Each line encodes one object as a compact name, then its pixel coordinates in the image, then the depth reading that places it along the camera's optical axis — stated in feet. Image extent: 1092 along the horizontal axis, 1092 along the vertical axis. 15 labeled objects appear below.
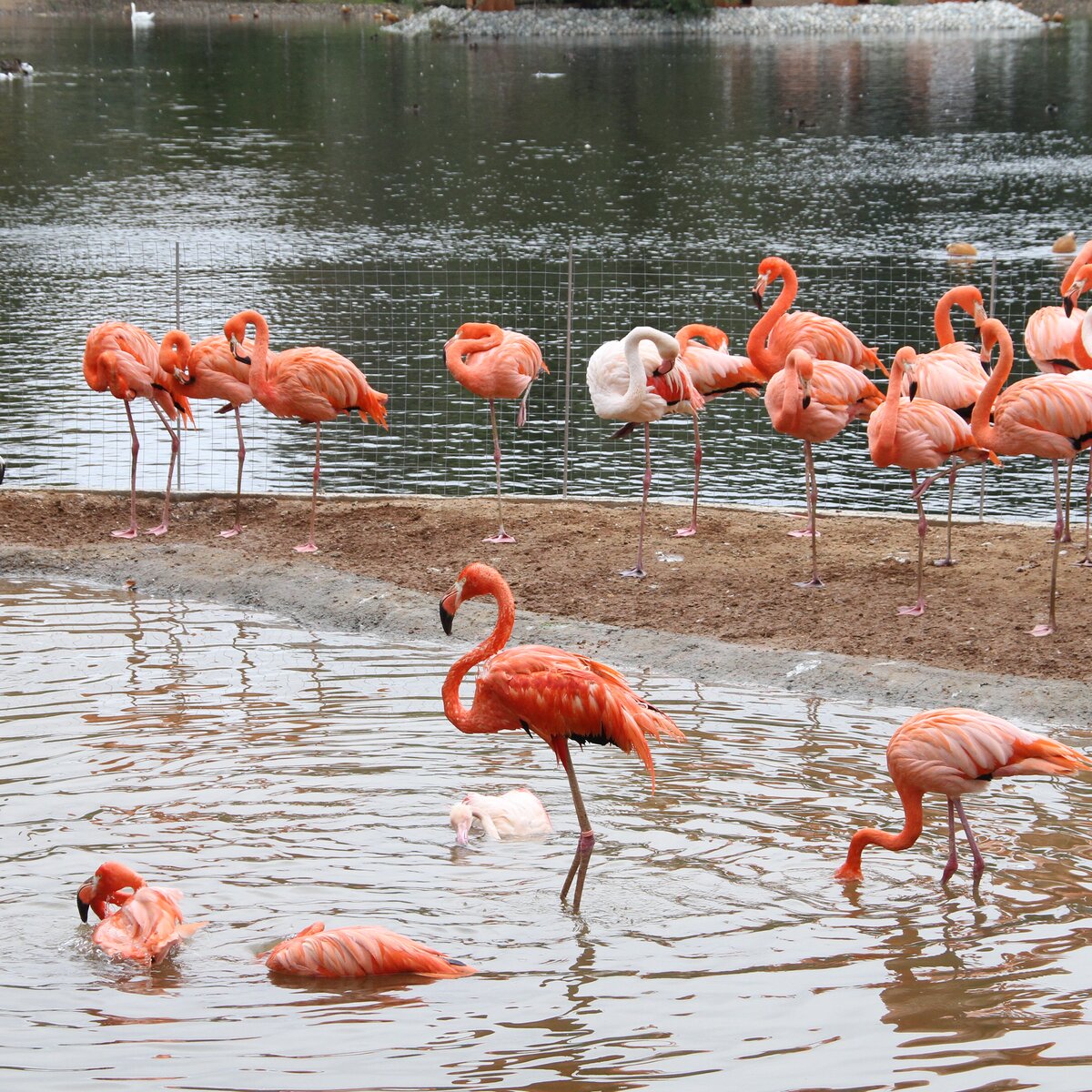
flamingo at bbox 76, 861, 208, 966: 33.09
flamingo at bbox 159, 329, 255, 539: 68.80
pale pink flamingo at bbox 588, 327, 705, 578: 61.31
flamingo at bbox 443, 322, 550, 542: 66.85
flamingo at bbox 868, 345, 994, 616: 55.83
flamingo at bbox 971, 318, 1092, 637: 53.31
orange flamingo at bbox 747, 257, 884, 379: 65.82
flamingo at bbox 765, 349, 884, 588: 58.54
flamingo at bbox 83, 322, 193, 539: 68.74
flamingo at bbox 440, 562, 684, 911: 37.06
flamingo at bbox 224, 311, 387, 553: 65.82
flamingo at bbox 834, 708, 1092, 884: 36.32
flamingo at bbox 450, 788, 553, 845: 39.99
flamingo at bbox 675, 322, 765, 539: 66.90
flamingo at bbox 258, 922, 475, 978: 32.40
